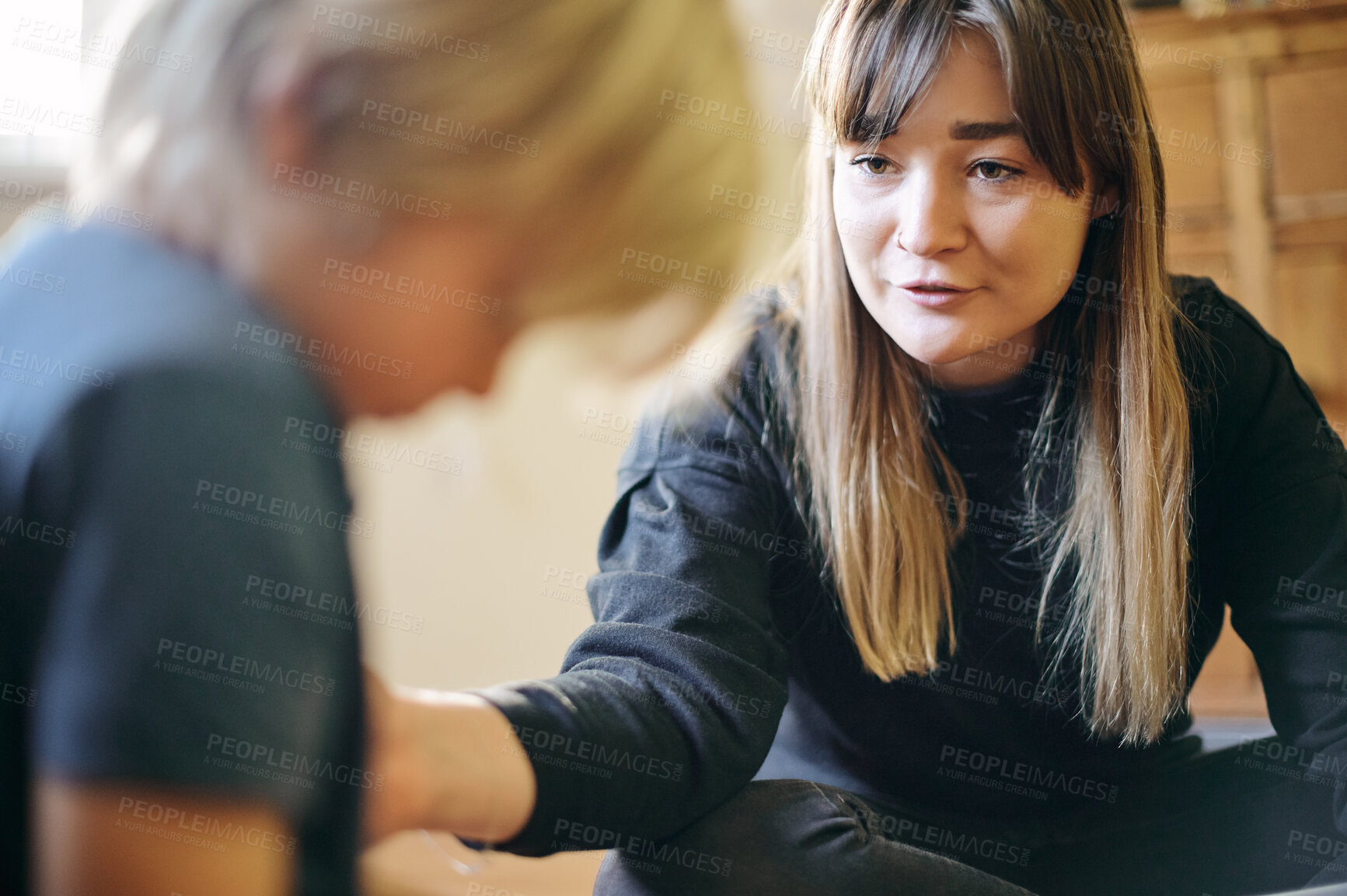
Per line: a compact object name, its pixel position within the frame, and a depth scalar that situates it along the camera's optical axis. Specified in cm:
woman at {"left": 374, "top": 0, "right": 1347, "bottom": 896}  160
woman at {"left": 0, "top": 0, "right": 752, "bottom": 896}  135
